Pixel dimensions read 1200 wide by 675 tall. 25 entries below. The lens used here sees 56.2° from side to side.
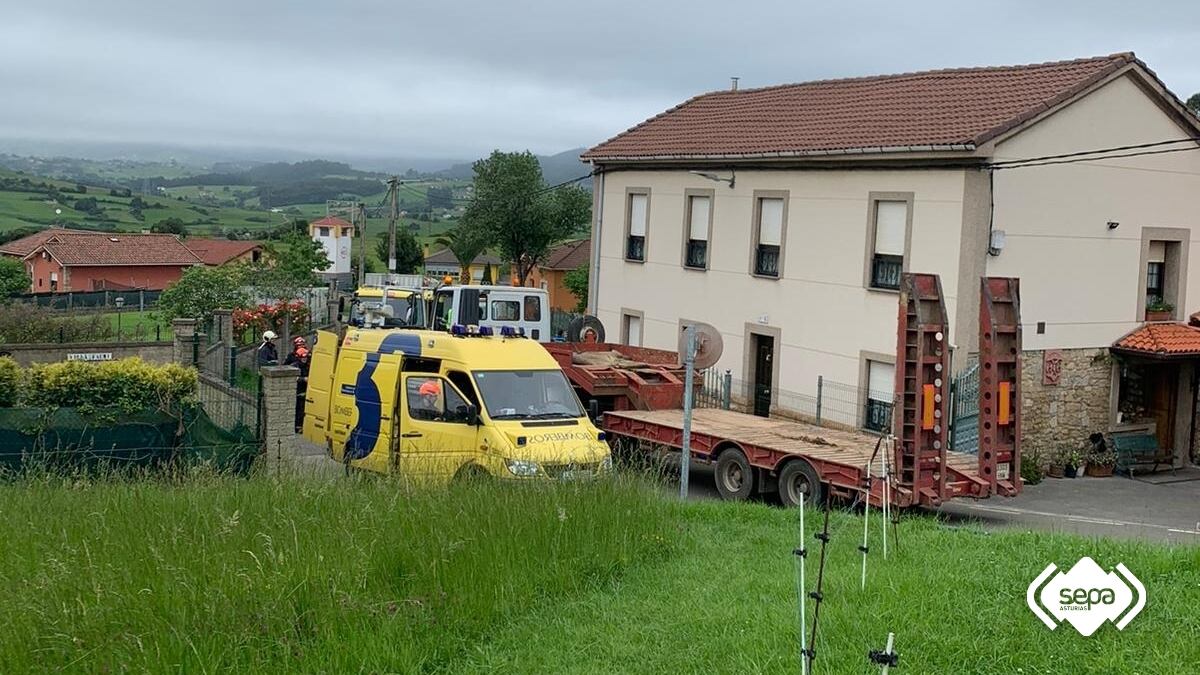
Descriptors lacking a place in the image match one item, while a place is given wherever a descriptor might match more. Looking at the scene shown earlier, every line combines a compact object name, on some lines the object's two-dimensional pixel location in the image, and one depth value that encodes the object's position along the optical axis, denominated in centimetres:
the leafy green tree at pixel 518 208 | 5841
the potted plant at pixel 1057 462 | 2200
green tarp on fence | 1354
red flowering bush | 3019
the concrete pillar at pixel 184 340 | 2292
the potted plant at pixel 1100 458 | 2259
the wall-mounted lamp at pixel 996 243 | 2038
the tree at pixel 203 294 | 3486
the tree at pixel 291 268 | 3920
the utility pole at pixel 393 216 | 4358
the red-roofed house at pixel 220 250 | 8494
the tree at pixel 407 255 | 8150
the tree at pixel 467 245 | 5869
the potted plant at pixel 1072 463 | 2216
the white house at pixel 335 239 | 10331
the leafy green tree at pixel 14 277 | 5903
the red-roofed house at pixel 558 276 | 6569
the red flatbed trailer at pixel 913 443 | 1229
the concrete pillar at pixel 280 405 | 1578
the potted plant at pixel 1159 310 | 2395
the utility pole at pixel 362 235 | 4820
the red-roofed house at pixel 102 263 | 7756
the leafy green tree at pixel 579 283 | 5853
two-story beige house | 2072
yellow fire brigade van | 1309
